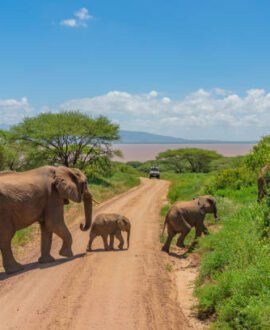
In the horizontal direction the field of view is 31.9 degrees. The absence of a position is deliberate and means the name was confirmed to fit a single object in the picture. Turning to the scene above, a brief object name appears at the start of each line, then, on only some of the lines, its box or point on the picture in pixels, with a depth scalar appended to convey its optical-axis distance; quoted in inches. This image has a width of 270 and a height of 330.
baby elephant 555.8
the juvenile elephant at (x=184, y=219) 582.9
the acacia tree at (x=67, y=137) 1784.0
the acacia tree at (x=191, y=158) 3184.1
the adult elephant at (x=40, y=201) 464.4
